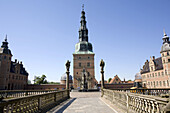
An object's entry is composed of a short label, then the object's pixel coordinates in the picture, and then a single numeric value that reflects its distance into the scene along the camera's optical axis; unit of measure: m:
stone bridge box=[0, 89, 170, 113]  3.80
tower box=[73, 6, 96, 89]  55.62
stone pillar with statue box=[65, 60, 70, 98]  18.11
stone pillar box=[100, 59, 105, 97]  16.95
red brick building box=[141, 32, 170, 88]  39.20
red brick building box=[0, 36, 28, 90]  39.97
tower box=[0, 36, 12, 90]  39.44
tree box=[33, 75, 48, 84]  66.94
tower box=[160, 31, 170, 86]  38.53
